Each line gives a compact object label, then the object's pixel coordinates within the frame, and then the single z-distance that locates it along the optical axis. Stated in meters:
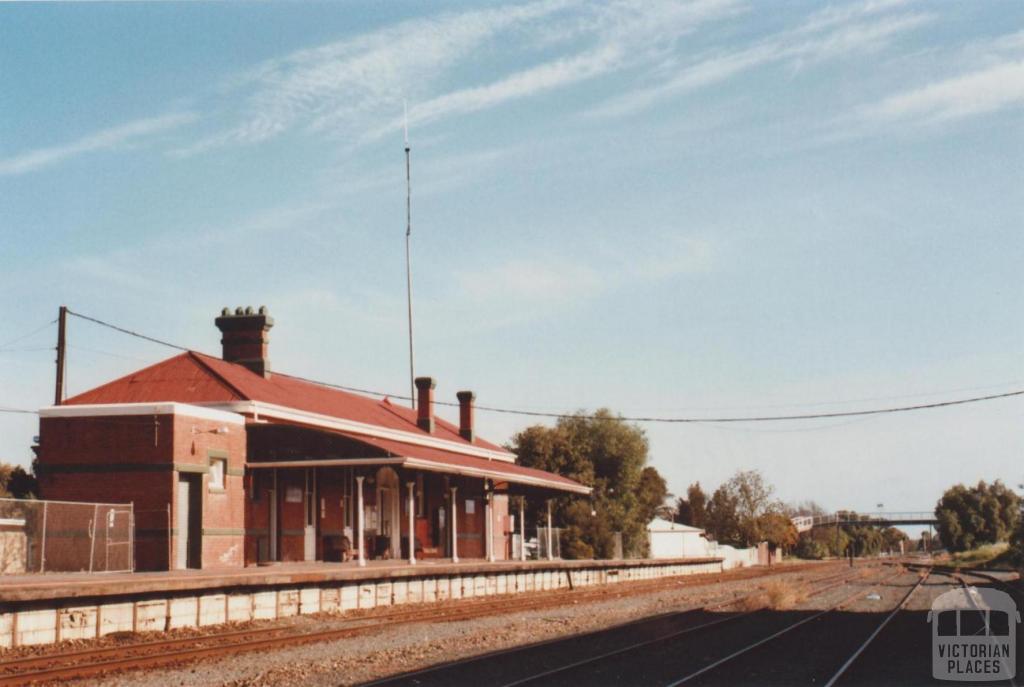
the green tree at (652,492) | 72.69
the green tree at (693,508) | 118.38
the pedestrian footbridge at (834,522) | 128.25
